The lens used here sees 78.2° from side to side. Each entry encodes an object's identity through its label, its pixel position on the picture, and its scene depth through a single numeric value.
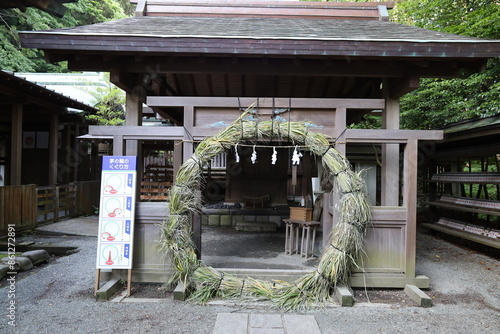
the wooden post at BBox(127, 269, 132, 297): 4.11
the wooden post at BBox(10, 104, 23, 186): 8.34
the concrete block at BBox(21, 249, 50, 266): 5.51
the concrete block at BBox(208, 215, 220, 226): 9.49
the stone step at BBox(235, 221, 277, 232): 8.78
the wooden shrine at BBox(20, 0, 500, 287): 4.21
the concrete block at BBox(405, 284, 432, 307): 3.96
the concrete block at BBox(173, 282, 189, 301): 4.00
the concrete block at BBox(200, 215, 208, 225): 9.73
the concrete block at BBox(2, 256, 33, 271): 5.10
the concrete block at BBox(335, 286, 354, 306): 3.93
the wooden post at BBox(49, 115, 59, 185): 10.41
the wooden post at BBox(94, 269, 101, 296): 4.09
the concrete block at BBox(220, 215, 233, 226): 9.50
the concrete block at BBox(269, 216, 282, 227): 9.33
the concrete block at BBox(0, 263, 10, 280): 4.69
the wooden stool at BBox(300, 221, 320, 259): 5.97
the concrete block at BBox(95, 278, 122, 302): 3.98
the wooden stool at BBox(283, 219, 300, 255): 6.24
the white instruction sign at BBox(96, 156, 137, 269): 4.13
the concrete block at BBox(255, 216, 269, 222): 9.33
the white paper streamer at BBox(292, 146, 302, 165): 4.09
